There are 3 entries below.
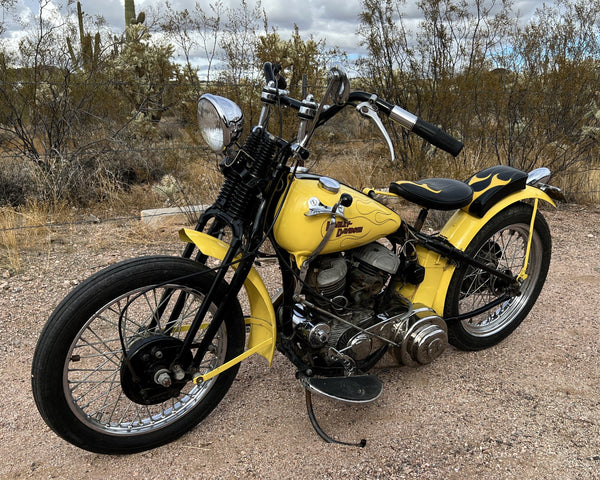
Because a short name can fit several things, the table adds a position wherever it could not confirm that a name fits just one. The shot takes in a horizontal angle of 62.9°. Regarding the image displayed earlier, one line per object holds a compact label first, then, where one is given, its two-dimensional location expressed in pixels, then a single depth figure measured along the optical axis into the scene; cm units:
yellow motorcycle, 189
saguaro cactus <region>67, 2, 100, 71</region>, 622
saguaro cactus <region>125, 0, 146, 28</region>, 1091
